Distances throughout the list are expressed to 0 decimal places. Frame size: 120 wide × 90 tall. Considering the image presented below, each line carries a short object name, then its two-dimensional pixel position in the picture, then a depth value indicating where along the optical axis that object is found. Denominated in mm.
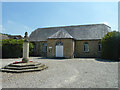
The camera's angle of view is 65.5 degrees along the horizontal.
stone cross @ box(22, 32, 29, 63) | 8979
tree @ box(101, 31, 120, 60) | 13781
